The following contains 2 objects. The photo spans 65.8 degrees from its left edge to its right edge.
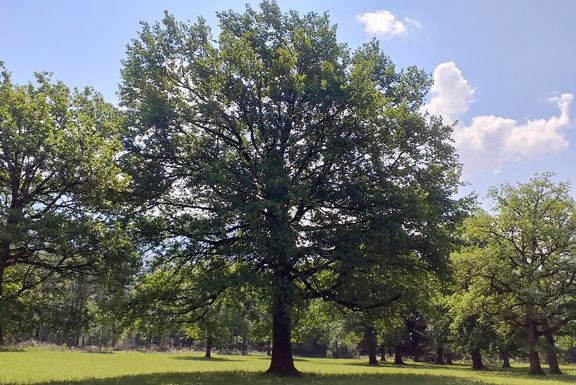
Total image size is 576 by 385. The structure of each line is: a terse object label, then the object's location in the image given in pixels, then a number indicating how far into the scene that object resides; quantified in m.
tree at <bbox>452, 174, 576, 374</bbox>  35.53
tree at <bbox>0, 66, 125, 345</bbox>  14.91
